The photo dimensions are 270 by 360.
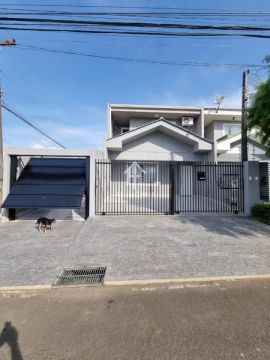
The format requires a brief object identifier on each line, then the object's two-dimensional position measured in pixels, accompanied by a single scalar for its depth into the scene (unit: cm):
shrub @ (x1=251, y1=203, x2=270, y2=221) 866
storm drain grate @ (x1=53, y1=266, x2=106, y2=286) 391
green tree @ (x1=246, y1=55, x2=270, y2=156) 668
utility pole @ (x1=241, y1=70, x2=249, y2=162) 1025
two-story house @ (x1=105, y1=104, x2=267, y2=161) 1477
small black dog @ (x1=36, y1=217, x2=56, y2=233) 735
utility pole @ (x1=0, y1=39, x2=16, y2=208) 846
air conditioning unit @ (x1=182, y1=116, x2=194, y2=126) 1778
